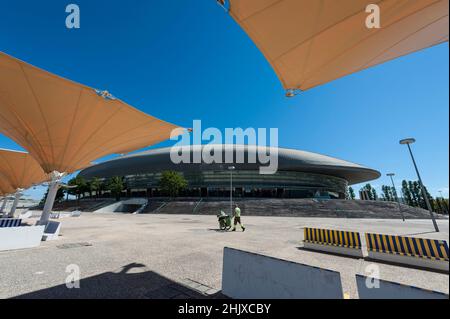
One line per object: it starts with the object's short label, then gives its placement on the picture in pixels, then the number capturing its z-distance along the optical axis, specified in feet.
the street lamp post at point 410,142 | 52.74
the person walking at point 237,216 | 45.99
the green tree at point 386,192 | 386.98
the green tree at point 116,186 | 195.72
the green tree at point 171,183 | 171.01
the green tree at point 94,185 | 207.15
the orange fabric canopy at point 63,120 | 31.28
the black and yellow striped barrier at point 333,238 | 25.08
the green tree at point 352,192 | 400.80
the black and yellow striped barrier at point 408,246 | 20.24
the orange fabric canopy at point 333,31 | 9.84
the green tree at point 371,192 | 383.69
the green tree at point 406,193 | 319.47
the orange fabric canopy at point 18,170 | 76.18
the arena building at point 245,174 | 208.13
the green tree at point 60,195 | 223.24
